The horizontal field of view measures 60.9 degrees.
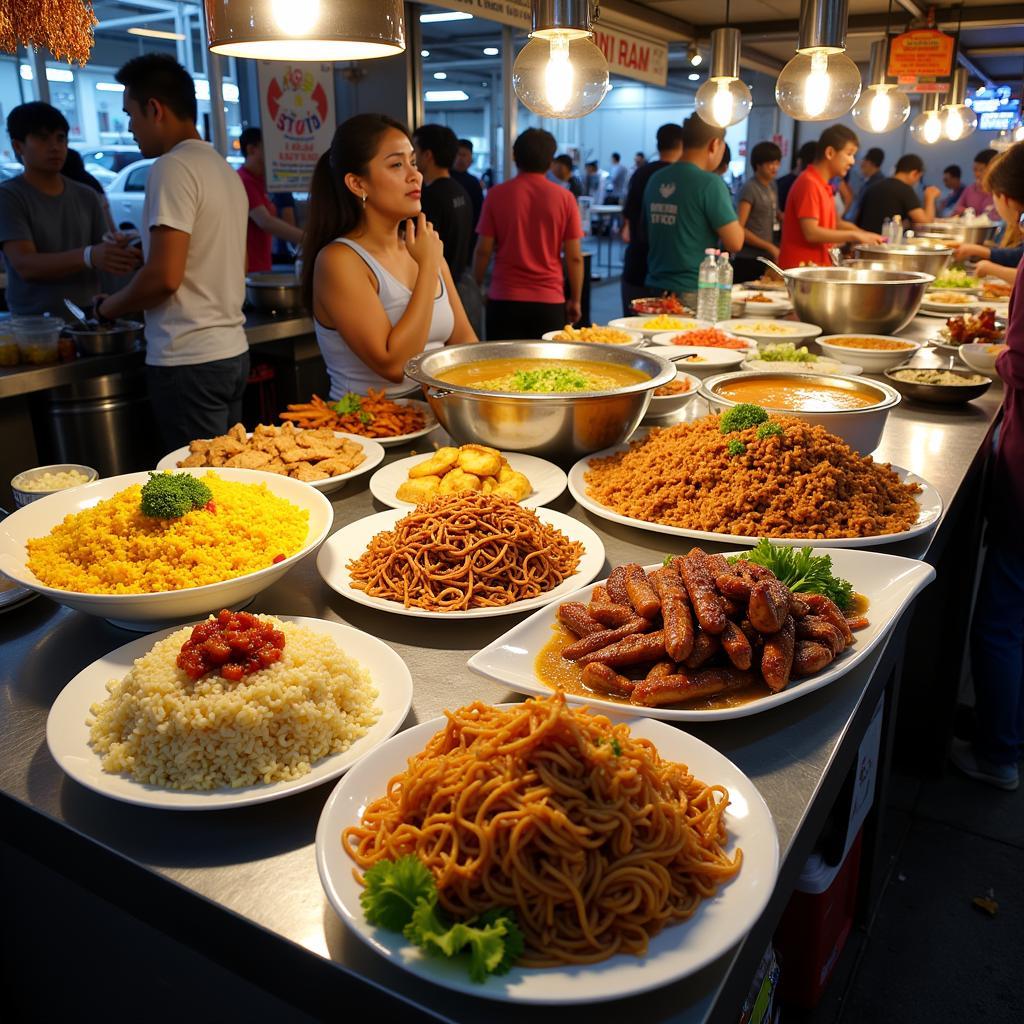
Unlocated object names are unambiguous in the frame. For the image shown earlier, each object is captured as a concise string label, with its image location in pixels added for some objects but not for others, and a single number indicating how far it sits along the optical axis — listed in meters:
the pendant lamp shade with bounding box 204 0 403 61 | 1.65
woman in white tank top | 2.98
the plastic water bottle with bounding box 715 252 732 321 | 4.53
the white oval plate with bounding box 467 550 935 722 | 1.25
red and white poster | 7.09
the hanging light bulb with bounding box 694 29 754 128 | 4.72
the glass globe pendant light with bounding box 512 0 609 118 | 2.96
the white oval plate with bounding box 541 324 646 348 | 3.65
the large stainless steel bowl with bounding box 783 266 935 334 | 4.02
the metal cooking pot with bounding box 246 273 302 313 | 5.43
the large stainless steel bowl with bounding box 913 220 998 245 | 7.89
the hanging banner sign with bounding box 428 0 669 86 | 6.79
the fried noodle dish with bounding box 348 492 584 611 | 1.60
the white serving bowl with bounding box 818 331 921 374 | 3.56
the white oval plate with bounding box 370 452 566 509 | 2.08
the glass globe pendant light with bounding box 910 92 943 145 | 7.06
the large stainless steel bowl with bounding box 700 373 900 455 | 2.27
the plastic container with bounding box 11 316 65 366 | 4.06
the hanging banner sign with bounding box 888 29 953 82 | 6.49
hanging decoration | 2.03
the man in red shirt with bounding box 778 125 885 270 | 6.33
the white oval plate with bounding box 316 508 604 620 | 1.56
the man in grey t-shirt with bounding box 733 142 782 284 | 8.14
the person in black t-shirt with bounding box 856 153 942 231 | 8.59
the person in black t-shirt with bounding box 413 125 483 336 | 6.24
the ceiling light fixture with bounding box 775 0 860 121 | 3.62
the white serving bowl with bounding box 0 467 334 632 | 1.42
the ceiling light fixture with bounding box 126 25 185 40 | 8.10
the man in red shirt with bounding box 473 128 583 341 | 6.02
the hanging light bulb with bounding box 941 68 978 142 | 7.00
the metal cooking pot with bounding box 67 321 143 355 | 4.26
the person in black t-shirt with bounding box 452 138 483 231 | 8.03
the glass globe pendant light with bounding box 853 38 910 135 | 5.55
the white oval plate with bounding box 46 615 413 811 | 1.07
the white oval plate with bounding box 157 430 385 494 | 2.13
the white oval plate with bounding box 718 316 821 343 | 3.89
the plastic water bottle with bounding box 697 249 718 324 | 4.48
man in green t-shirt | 5.80
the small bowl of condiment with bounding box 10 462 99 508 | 2.08
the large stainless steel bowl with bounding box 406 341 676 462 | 2.19
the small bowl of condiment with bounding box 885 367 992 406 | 3.08
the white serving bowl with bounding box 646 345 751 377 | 3.44
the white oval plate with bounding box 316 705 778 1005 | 0.83
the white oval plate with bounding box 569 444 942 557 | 1.80
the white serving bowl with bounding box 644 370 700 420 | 2.75
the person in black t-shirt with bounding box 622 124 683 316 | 7.24
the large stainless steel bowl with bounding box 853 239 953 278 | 5.64
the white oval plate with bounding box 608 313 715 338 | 4.15
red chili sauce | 1.16
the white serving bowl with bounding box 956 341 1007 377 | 3.45
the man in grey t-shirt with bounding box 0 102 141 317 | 4.47
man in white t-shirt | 3.47
